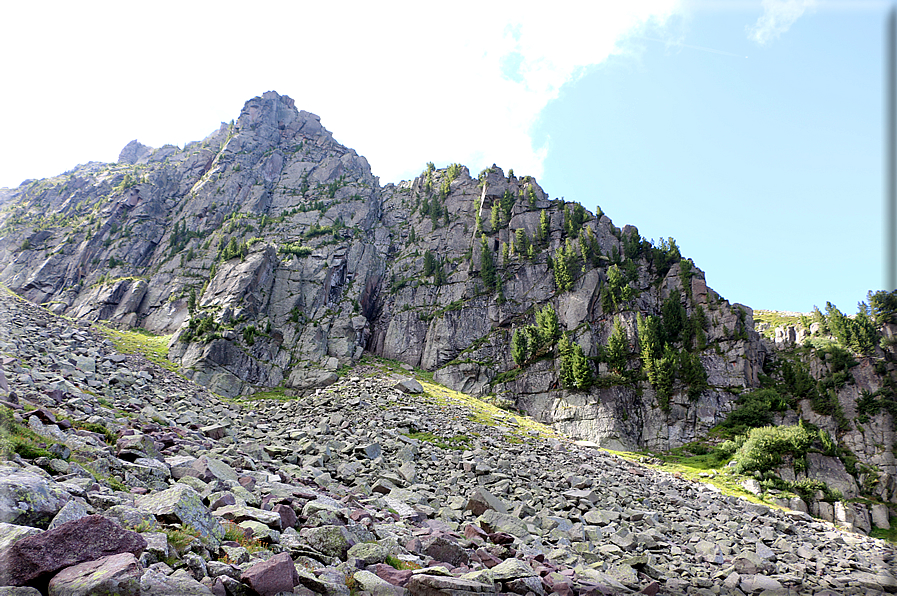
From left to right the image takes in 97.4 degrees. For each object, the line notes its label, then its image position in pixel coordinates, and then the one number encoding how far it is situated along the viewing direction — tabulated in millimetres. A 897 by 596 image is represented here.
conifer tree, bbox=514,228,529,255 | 98538
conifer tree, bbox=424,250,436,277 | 101562
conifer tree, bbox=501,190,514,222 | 107938
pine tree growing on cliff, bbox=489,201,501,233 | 106188
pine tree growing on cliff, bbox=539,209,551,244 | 100000
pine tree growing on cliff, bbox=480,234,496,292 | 94188
